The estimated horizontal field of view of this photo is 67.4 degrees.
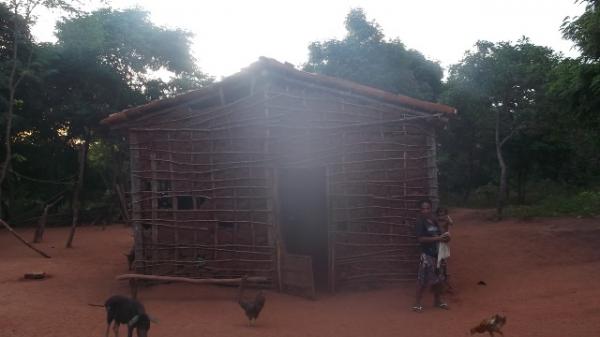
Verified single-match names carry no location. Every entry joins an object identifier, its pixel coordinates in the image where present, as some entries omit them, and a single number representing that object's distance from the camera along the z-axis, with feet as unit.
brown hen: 15.64
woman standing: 22.50
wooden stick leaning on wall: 49.20
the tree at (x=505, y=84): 55.72
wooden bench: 22.61
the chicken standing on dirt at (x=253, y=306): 19.69
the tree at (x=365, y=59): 65.82
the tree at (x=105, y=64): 64.44
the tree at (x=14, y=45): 52.75
